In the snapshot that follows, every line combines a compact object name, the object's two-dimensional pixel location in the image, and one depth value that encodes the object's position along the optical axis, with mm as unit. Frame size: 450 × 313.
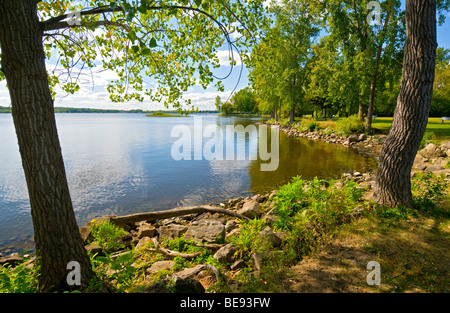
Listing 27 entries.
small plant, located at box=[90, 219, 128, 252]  5242
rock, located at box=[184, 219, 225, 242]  5086
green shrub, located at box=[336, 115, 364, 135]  22172
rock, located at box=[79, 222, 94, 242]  5576
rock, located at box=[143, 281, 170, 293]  2816
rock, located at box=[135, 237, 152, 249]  5062
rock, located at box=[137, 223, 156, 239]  5918
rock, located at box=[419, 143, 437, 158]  11588
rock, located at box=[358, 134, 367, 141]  20581
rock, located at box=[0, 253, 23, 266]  4897
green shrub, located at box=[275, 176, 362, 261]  4160
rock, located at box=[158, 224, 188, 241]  5535
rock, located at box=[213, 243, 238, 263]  3982
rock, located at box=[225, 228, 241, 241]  5191
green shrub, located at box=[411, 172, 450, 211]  4889
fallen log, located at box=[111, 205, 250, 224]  6588
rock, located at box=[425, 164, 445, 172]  8359
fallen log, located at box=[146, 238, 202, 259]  4322
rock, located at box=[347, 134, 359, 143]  20528
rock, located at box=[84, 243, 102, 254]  4805
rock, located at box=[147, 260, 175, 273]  3824
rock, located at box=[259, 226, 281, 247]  4266
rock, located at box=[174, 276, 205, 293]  2926
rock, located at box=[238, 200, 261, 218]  6457
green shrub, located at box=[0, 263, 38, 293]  2773
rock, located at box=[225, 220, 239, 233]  5828
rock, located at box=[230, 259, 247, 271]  3762
